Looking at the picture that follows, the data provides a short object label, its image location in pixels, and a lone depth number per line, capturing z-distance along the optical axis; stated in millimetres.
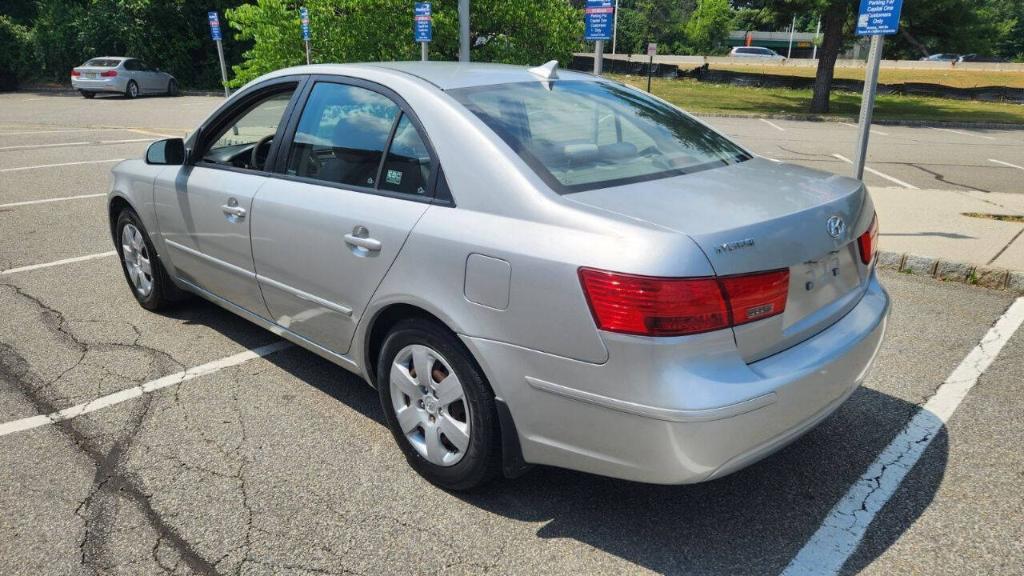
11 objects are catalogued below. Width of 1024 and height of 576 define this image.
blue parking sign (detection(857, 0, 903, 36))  6551
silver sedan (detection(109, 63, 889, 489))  2324
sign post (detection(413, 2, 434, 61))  10828
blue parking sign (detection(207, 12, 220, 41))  22812
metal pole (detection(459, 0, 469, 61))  10578
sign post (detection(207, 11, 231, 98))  22812
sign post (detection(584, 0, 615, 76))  9312
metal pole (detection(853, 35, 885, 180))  6668
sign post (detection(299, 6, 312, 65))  12328
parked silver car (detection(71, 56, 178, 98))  26281
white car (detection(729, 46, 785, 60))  64588
